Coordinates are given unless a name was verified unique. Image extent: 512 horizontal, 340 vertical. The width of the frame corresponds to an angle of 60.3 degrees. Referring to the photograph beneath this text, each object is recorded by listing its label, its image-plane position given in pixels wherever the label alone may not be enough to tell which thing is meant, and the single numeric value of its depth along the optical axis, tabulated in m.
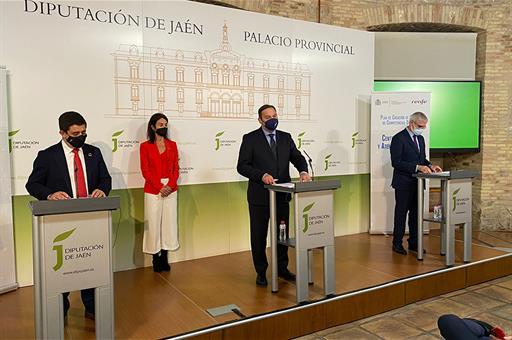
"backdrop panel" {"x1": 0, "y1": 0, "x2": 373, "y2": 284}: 3.88
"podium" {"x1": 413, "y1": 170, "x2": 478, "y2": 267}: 4.40
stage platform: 3.09
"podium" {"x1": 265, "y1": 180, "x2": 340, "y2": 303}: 3.40
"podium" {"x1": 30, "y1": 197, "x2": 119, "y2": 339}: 2.42
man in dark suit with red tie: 2.91
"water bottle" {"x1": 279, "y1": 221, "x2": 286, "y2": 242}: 3.72
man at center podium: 3.74
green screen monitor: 6.80
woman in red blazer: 4.10
